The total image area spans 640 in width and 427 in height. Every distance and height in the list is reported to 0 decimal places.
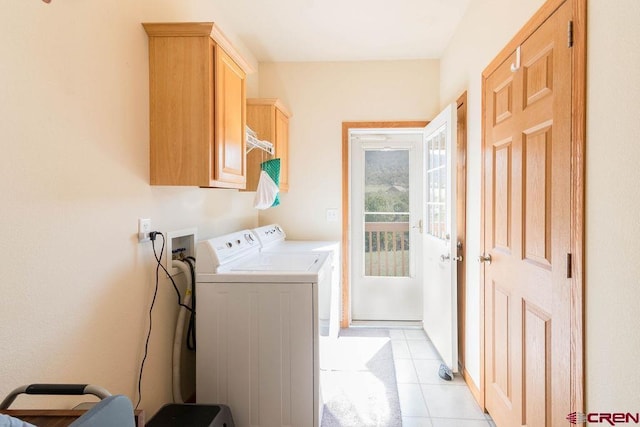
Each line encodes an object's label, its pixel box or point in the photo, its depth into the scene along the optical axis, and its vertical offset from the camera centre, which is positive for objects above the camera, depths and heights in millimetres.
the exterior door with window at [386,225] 3564 -186
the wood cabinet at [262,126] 2789 +650
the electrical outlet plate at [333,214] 3391 -69
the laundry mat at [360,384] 2066 -1185
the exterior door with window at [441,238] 2449 -238
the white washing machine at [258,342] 1741 -661
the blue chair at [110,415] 659 -397
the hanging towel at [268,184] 2510 +160
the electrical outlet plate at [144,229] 1623 -99
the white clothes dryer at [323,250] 2174 -325
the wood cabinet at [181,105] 1660 +476
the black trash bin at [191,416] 1543 -921
